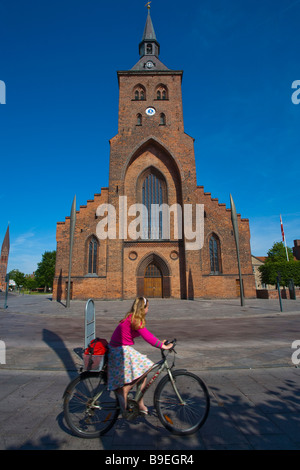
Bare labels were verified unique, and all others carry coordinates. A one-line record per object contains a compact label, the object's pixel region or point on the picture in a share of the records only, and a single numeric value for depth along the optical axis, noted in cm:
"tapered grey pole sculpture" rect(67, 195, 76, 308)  1781
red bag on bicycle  292
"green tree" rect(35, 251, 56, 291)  6209
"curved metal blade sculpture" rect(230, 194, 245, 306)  1923
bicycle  274
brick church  2316
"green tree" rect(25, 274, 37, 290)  7919
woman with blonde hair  278
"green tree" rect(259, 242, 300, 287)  2666
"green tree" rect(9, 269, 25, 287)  8206
